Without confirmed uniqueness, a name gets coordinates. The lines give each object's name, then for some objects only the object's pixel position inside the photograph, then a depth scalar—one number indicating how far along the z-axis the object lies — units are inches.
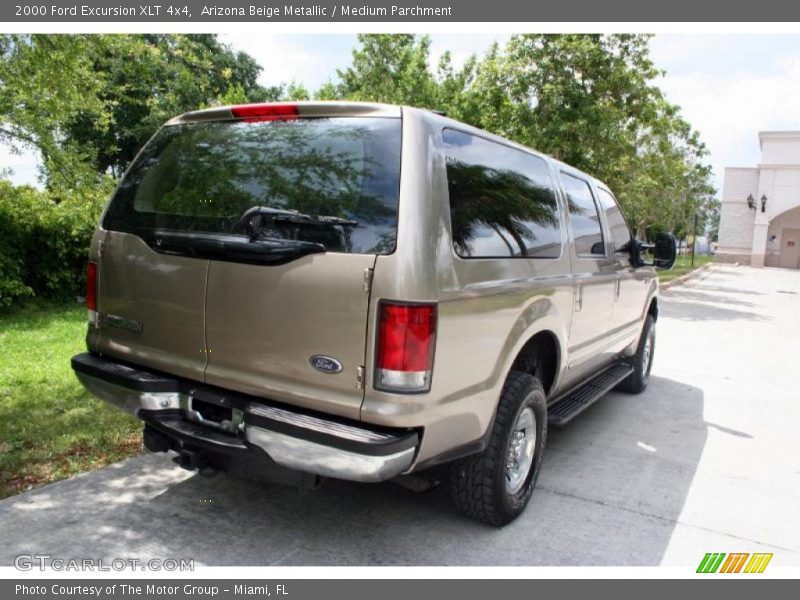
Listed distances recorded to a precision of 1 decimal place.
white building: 1428.4
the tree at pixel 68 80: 221.5
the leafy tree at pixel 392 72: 749.9
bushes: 335.0
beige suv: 102.7
